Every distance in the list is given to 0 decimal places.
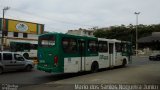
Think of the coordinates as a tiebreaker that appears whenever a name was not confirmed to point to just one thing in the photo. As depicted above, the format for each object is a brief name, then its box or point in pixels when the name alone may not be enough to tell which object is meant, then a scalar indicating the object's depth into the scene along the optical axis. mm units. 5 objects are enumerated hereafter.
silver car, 8639
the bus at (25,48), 17866
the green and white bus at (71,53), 7451
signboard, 26977
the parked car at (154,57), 19499
